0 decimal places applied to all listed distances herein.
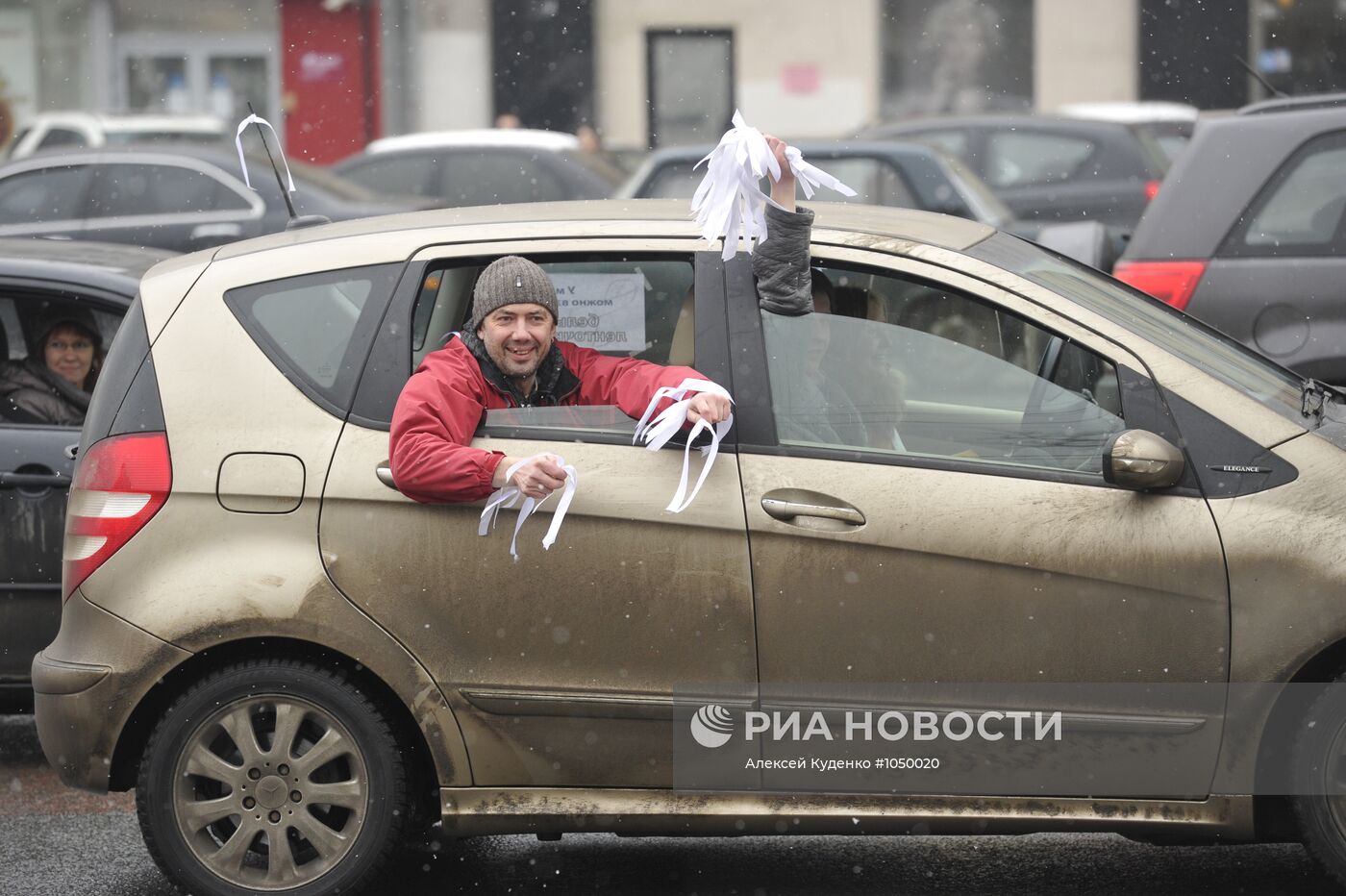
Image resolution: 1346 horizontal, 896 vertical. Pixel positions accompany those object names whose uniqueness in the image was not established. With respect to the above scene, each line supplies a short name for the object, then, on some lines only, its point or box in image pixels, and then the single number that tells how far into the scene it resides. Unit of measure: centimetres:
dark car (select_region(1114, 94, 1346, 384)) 1288
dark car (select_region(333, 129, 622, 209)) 2871
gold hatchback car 823
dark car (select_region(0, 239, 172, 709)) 1083
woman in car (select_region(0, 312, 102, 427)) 1233
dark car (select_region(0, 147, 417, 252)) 2398
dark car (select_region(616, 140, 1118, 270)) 2452
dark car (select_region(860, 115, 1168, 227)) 2848
